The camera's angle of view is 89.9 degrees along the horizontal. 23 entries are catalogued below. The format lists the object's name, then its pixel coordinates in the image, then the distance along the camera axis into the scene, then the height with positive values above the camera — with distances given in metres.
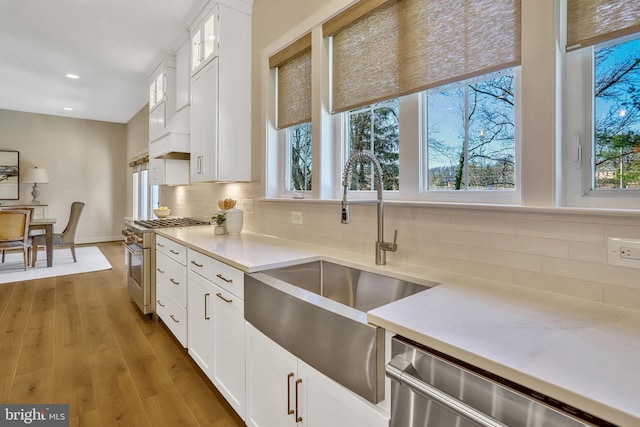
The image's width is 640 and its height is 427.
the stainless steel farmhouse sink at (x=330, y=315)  0.94 -0.40
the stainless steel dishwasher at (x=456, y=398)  0.60 -0.40
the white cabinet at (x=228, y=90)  2.72 +1.04
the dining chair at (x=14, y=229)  4.70 -0.27
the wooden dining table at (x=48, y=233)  5.15 -0.36
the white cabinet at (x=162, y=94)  3.96 +1.50
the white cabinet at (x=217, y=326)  1.62 -0.67
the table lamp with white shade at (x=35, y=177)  6.68 +0.71
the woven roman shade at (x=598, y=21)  0.96 +0.60
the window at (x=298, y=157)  2.45 +0.42
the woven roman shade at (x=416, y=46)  1.26 +0.77
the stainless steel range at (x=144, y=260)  3.03 -0.48
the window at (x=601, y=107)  1.02 +0.35
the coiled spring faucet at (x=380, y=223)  1.52 -0.06
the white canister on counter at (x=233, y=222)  2.63 -0.10
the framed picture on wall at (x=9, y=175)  6.66 +0.76
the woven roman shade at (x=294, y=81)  2.27 +0.96
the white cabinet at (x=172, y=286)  2.36 -0.61
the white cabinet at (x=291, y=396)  1.00 -0.67
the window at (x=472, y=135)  1.34 +0.34
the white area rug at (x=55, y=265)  4.69 -0.91
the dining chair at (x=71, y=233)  5.57 -0.40
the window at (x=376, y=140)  1.80 +0.42
